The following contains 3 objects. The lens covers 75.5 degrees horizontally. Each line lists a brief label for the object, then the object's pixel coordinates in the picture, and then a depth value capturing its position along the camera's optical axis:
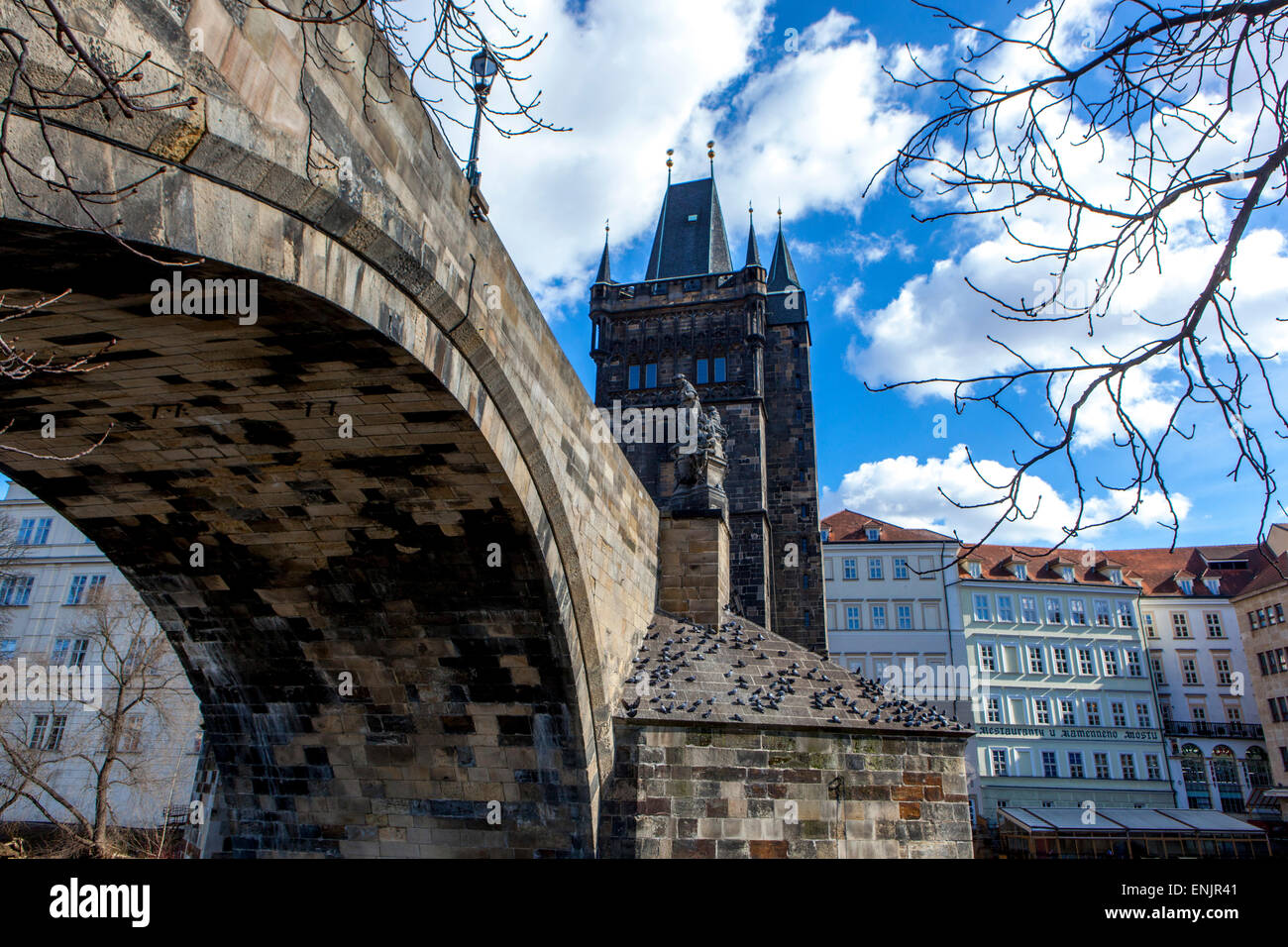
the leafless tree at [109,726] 23.63
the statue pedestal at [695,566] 12.86
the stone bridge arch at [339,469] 3.57
